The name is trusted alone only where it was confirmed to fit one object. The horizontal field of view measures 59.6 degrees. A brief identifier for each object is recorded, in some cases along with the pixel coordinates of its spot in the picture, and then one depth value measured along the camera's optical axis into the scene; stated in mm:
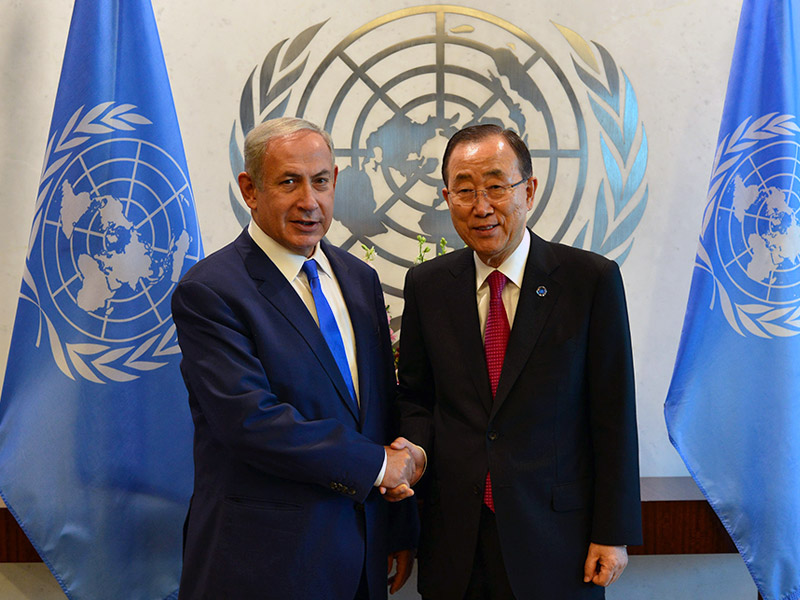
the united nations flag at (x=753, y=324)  2244
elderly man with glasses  1651
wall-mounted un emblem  2686
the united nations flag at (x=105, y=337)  2213
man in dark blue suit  1560
